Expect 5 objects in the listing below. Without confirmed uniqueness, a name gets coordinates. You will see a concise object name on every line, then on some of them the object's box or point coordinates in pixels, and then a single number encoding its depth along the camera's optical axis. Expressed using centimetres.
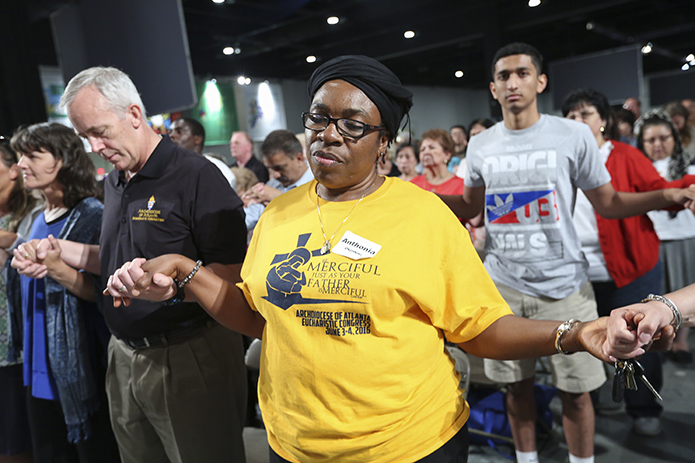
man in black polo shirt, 162
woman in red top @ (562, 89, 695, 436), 246
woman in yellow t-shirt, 111
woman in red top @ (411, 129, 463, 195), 408
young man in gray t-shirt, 206
